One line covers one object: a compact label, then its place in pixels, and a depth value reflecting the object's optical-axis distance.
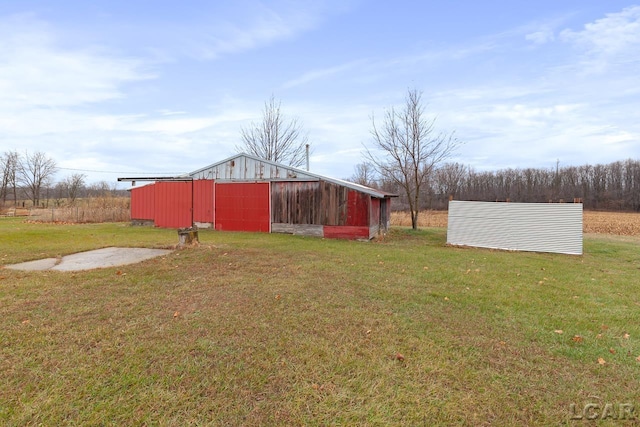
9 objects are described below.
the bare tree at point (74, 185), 41.22
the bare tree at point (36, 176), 40.19
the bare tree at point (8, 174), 38.28
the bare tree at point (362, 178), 35.29
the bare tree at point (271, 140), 26.71
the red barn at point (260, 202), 12.81
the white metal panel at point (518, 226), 10.21
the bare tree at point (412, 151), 17.05
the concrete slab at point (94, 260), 6.41
